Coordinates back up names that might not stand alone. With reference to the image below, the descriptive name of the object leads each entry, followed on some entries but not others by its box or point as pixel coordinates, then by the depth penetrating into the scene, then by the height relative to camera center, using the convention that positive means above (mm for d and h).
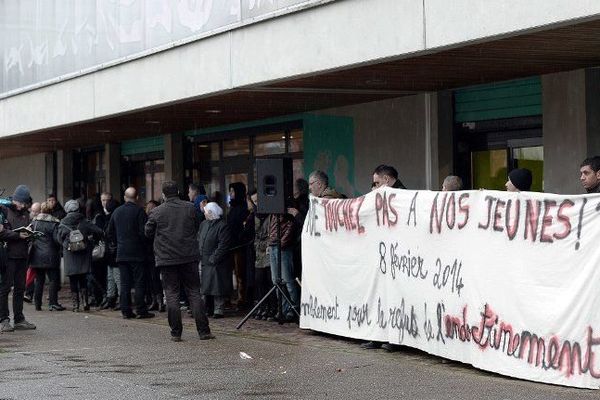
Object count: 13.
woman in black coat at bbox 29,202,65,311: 18547 -561
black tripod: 14734 -991
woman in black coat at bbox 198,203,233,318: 16641 -647
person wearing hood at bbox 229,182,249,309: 17281 -146
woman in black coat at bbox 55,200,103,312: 18172 -353
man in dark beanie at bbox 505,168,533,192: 11602 +255
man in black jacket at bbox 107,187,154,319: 17094 -532
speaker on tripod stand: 14828 +274
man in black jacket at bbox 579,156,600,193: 10422 +278
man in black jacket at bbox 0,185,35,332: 15367 -541
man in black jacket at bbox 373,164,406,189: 13109 +366
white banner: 9641 -627
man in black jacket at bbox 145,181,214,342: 13883 -467
